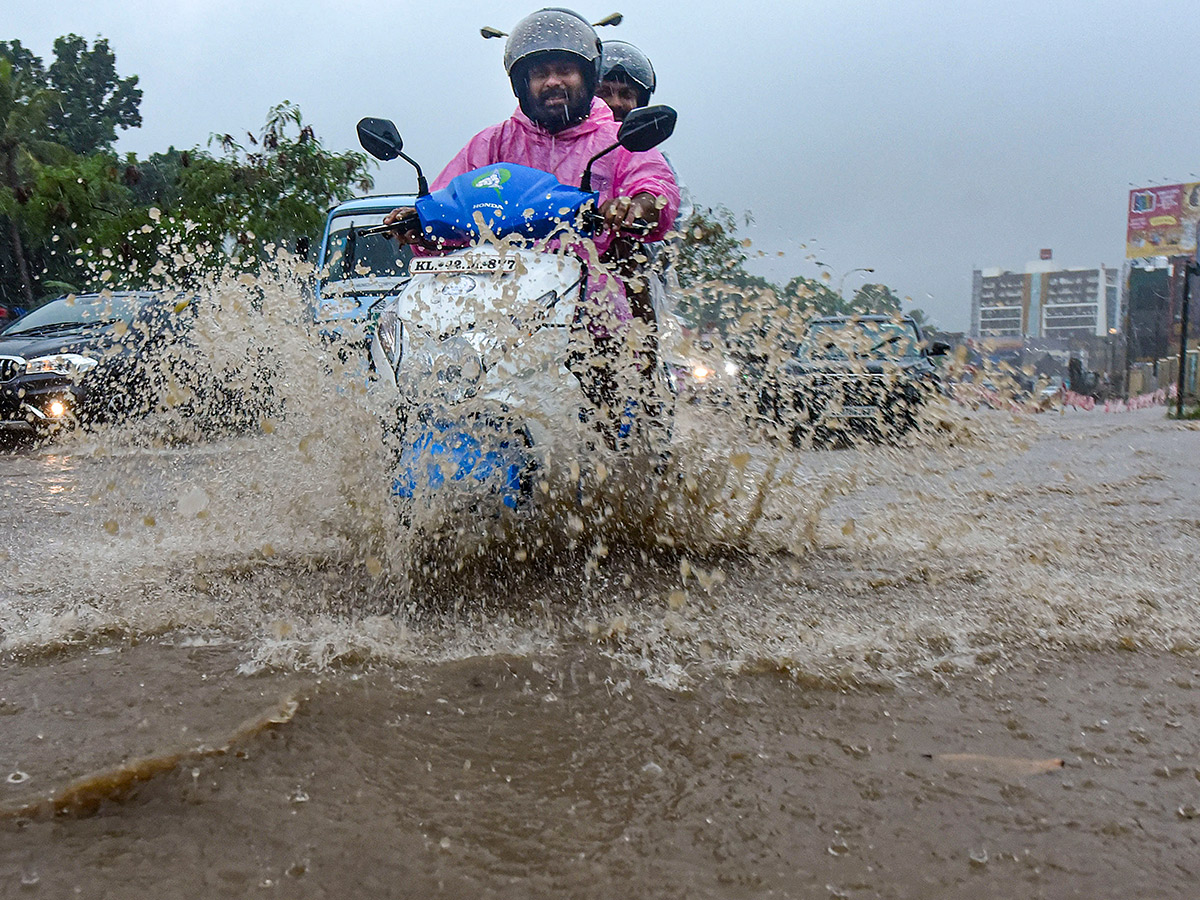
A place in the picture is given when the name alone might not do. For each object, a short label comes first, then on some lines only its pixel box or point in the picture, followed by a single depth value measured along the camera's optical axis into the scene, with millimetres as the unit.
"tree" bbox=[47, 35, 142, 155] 39719
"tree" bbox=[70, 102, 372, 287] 16562
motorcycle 2908
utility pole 19641
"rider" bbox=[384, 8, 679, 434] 3652
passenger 3475
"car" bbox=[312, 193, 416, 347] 9031
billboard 66750
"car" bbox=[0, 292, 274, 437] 8836
